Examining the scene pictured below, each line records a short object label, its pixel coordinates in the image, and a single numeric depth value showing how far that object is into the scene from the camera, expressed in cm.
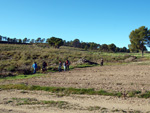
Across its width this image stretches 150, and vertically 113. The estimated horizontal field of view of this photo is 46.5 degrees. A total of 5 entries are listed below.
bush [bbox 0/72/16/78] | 2087
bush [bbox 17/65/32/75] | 2325
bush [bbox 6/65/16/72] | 2420
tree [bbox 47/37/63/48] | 8710
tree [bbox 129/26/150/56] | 5570
